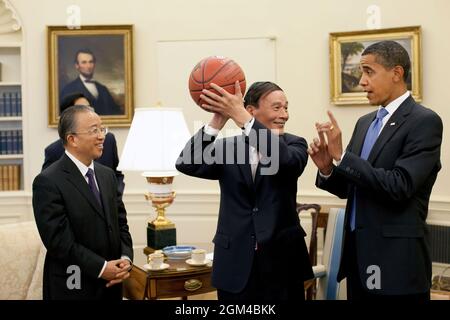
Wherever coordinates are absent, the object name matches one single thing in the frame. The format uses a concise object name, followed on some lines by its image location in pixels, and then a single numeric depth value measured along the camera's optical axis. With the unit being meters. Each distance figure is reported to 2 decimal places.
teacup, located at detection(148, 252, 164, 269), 3.83
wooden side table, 3.78
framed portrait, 6.70
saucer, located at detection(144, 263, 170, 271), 3.81
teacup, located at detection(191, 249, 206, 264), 3.94
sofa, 3.79
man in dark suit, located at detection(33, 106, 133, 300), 2.92
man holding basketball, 2.67
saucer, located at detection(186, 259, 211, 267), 3.92
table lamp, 4.14
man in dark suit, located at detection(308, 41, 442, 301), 2.54
